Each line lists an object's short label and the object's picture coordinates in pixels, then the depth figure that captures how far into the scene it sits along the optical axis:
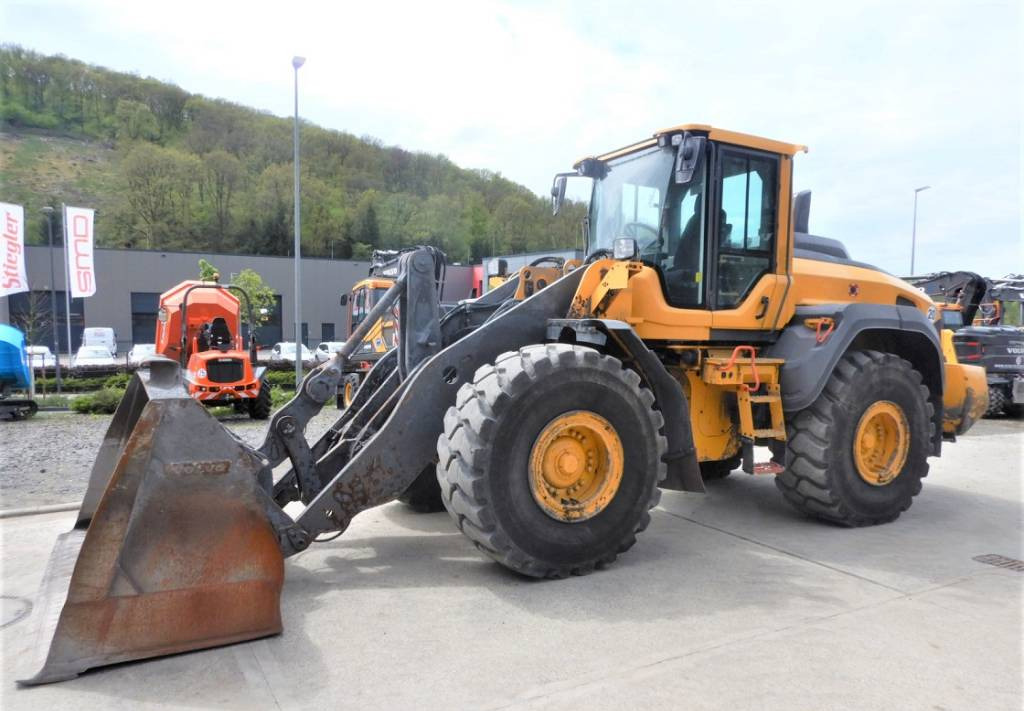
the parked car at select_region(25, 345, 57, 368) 22.31
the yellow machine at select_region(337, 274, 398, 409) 13.47
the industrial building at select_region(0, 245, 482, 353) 42.84
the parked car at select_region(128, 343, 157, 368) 27.20
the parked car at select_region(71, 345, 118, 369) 26.25
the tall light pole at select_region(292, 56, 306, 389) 16.56
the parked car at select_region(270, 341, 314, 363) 27.50
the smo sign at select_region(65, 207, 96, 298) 23.06
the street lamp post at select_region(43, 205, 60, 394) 34.11
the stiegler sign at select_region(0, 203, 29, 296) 17.02
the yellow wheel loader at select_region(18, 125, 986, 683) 3.27
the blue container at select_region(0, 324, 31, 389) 12.55
